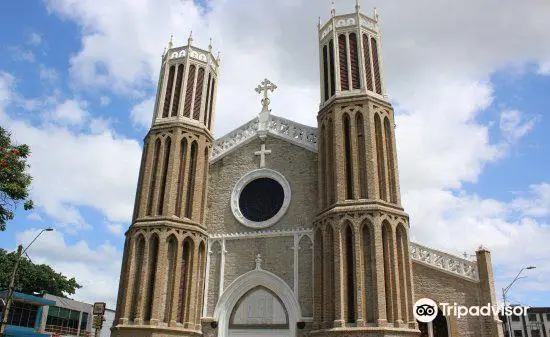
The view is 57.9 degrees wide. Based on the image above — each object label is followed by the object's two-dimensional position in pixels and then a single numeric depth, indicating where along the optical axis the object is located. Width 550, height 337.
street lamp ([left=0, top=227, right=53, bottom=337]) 18.31
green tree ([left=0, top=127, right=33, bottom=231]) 16.66
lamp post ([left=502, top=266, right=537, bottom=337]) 24.77
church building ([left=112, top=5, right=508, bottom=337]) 17.38
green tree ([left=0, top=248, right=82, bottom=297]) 41.16
